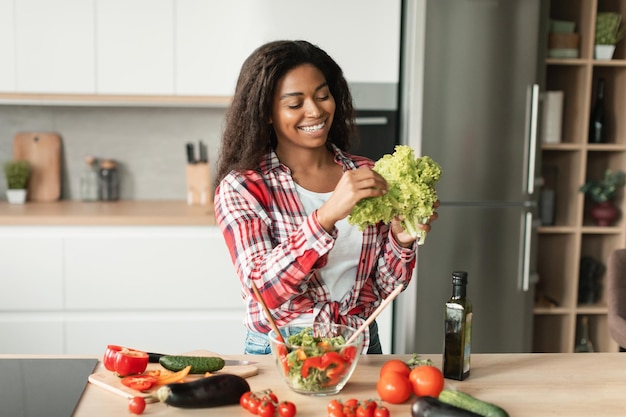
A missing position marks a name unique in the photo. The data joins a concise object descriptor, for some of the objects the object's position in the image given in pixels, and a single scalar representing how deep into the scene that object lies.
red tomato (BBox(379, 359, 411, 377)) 1.37
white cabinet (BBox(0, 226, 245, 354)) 3.12
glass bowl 1.33
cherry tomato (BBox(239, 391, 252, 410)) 1.29
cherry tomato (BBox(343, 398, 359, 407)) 1.25
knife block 3.63
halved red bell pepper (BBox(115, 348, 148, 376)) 1.44
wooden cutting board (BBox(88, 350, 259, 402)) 1.37
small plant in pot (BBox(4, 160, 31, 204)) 3.55
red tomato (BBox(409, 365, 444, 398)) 1.34
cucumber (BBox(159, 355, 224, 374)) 1.45
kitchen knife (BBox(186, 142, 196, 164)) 3.61
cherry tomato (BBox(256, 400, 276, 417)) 1.25
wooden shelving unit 3.46
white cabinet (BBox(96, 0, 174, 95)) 3.28
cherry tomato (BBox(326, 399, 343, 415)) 1.24
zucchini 1.22
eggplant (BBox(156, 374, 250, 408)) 1.29
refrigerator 3.11
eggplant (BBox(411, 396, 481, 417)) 1.20
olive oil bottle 1.45
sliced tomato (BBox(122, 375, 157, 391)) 1.37
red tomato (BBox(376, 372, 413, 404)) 1.33
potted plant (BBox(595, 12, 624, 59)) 3.43
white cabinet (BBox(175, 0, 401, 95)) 3.21
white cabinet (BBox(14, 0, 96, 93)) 3.27
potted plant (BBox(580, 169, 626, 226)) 3.50
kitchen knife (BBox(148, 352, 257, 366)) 1.52
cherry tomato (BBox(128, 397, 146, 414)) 1.28
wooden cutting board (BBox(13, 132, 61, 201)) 3.69
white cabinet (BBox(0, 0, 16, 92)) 3.25
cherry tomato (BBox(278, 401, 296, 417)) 1.24
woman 1.71
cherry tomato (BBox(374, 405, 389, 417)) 1.23
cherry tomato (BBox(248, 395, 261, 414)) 1.27
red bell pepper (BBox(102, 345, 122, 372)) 1.45
